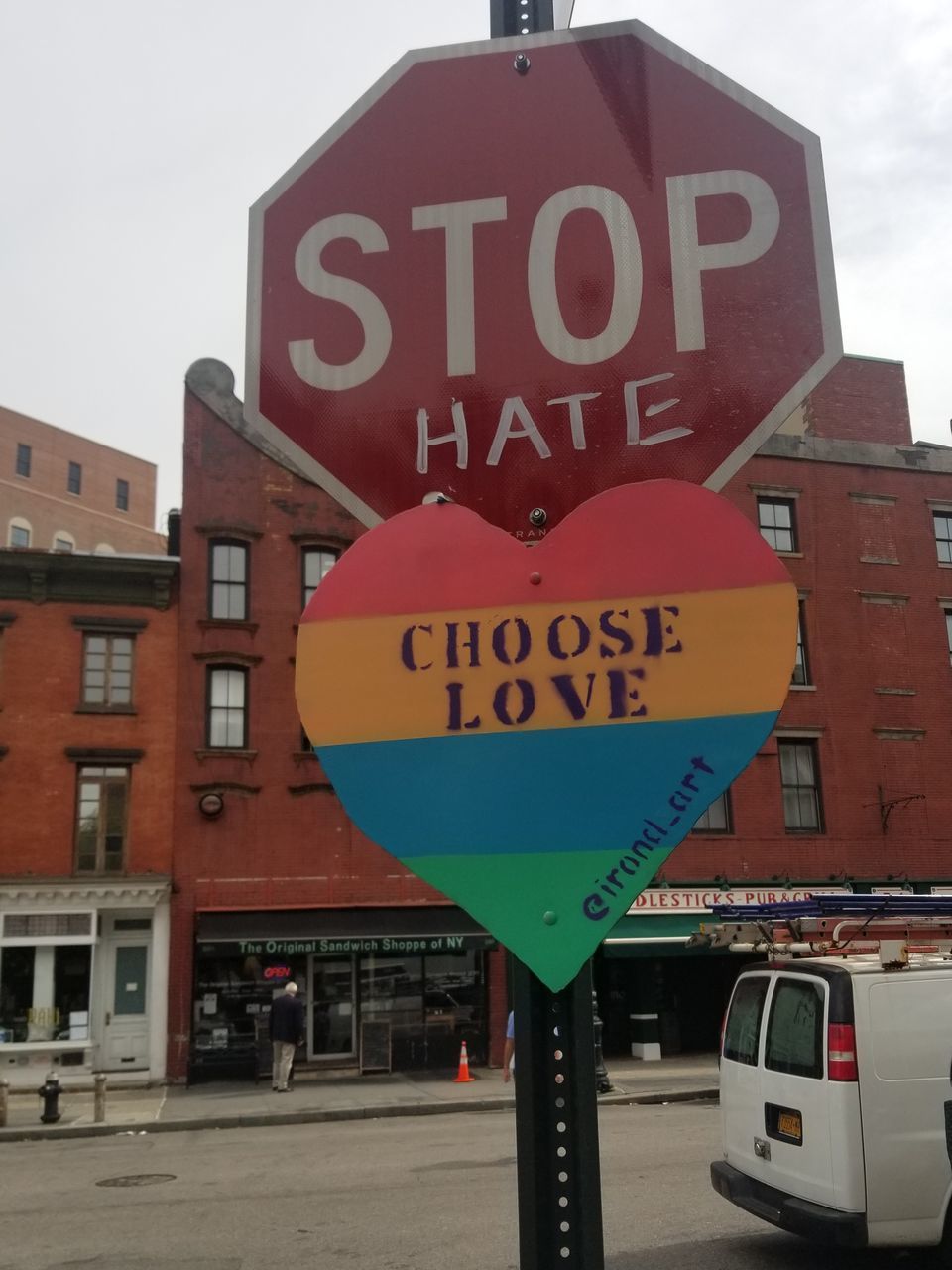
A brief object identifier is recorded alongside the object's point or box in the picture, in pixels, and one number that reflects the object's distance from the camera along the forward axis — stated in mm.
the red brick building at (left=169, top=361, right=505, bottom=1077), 21016
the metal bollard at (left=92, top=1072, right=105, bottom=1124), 16234
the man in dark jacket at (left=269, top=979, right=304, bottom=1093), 19281
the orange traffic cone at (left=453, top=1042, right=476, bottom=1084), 20172
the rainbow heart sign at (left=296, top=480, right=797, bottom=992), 1458
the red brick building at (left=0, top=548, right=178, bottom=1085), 20375
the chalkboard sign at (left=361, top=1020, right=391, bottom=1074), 21312
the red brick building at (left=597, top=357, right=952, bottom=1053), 23688
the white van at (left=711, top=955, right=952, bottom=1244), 6930
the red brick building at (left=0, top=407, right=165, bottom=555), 63688
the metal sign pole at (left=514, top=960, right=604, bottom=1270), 1584
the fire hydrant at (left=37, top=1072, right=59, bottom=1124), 16281
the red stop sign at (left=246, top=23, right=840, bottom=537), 1783
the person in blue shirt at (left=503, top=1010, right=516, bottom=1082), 18672
